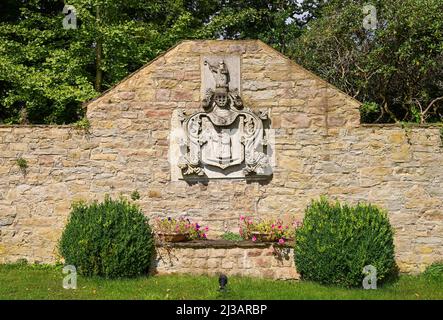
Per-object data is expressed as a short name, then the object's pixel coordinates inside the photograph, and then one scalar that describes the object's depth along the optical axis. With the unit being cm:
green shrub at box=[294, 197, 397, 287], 789
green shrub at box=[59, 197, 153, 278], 823
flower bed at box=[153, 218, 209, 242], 895
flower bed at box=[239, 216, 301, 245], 894
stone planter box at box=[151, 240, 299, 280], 878
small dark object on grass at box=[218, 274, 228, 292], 727
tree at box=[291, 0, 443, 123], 1205
